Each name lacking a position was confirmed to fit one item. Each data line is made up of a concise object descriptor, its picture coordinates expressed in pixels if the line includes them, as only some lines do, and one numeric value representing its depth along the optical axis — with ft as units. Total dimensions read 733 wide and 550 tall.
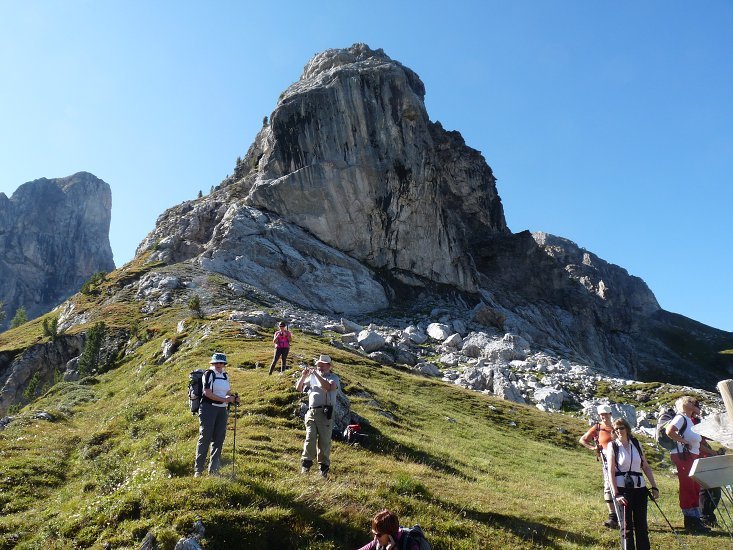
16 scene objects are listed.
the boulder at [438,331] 224.53
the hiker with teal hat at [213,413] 34.88
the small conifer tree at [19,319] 347.77
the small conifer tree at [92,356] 144.15
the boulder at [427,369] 151.53
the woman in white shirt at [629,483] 28.14
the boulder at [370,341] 164.25
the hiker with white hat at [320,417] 36.37
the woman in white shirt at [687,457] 35.09
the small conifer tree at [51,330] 184.85
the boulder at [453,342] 207.00
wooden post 24.56
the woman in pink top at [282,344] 76.33
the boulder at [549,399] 133.80
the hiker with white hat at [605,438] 35.35
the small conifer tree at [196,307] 161.28
